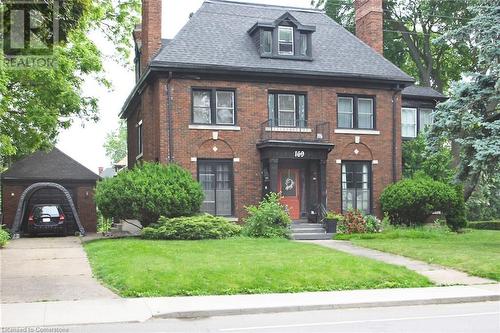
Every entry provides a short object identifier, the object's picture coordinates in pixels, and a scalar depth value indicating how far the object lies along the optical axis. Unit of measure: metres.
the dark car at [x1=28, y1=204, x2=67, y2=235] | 25.00
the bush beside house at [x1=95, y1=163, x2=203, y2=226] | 20.69
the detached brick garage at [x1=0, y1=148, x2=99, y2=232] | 27.58
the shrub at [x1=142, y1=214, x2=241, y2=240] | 20.30
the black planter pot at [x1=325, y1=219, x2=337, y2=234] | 23.28
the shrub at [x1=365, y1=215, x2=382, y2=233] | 23.45
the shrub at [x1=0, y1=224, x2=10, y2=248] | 19.96
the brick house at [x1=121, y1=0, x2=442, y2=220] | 23.48
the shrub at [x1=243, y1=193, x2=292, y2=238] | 21.45
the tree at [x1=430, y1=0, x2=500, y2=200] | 19.08
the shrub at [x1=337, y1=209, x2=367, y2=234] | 23.23
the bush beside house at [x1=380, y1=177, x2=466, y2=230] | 24.08
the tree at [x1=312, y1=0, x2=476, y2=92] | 40.34
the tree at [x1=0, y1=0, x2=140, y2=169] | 25.19
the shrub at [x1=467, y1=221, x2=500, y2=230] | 30.56
